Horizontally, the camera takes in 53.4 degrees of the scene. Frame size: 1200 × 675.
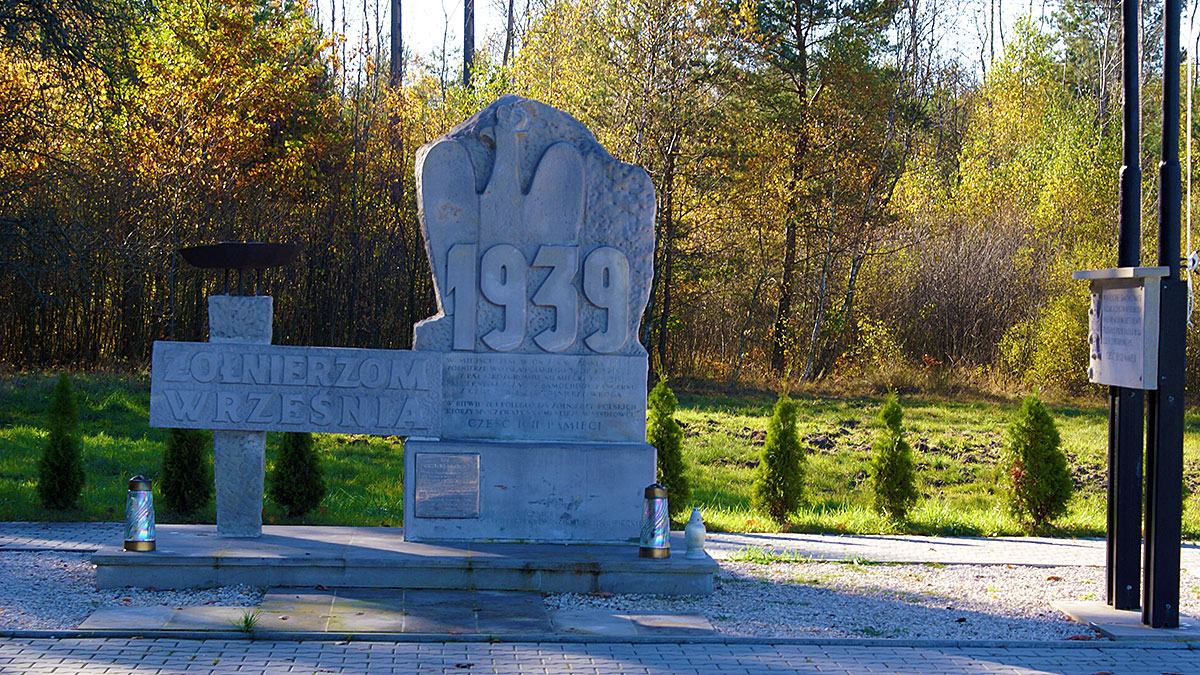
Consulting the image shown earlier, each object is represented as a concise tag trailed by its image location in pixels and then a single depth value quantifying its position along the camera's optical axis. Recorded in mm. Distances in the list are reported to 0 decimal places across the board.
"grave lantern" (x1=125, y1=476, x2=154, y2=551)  7785
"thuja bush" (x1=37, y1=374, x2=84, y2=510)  10508
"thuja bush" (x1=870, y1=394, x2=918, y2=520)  11461
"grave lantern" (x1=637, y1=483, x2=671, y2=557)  8008
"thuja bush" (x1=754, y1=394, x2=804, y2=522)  11336
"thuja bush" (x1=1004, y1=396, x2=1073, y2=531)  11250
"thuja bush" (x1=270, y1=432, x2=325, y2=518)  10617
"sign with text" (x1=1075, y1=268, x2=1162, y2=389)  7016
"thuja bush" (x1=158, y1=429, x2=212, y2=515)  10523
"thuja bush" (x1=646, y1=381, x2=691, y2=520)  11195
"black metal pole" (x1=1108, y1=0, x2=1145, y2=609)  7391
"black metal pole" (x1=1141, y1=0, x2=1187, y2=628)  7027
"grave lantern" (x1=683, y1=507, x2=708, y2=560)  8148
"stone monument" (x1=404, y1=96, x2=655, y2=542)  8547
